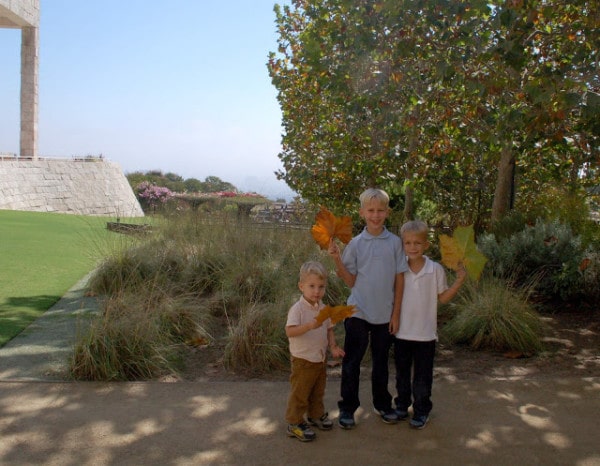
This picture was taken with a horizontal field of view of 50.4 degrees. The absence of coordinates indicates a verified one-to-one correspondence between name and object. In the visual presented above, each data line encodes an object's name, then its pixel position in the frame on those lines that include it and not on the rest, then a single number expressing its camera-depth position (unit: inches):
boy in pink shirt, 150.5
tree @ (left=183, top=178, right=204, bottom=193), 1779.9
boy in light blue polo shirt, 158.7
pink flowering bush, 1235.5
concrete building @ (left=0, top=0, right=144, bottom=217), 1044.5
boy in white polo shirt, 157.6
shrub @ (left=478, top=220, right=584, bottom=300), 297.9
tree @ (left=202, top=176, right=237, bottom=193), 1829.5
